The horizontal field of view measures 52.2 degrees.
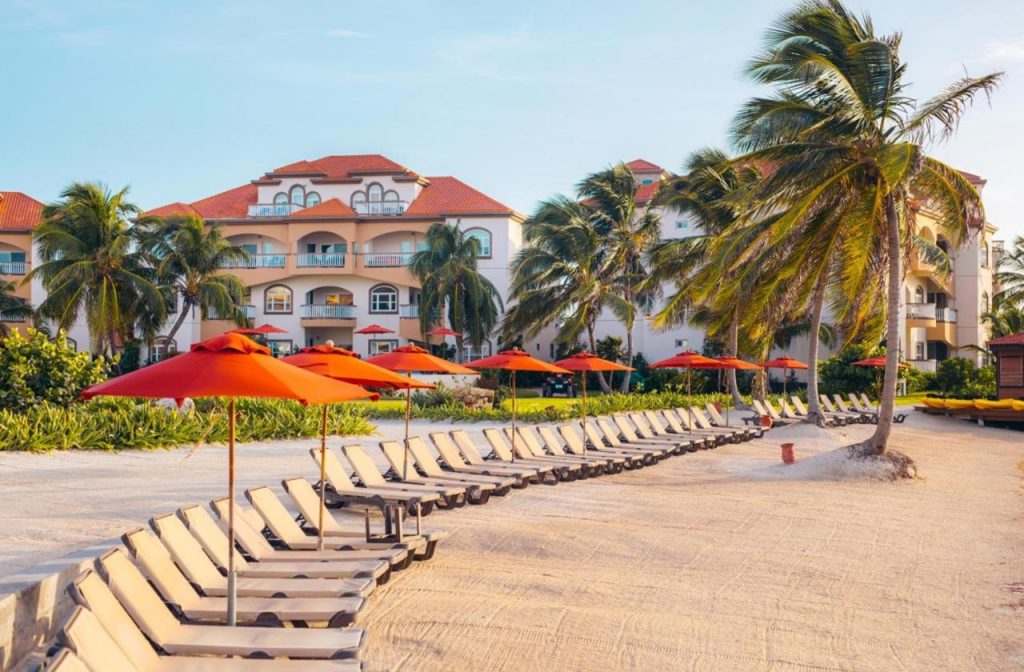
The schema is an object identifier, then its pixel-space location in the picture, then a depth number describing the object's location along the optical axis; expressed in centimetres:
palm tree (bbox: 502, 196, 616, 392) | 3894
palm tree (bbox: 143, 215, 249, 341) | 4216
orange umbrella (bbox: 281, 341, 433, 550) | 1029
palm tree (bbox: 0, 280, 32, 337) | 4812
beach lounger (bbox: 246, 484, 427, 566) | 838
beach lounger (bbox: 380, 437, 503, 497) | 1240
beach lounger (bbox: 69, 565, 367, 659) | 532
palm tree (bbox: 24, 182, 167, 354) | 3662
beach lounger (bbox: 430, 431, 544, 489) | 1374
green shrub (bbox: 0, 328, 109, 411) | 1819
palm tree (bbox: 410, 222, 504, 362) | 4319
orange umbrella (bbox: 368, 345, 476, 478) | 1421
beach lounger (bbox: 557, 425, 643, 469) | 1691
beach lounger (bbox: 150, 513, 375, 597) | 670
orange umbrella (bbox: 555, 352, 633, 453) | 1988
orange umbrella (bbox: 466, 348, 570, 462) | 1730
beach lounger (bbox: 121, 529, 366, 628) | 623
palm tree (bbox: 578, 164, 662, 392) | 3928
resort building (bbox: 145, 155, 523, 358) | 5088
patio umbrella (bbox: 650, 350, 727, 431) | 2372
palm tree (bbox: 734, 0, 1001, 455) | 1599
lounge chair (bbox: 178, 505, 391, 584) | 724
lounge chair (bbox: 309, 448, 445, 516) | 1028
